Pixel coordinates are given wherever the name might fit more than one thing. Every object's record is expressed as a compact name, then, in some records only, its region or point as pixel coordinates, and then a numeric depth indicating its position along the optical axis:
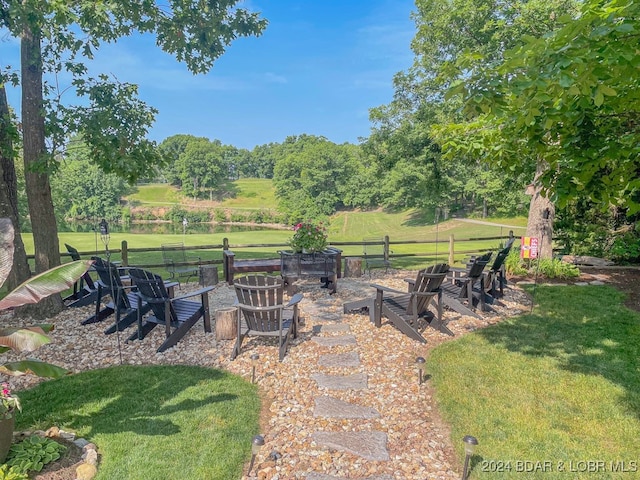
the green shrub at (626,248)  10.20
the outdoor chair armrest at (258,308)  4.73
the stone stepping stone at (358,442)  2.98
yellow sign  7.06
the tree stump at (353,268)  10.47
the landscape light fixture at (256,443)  2.60
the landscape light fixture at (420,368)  4.01
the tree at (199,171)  83.21
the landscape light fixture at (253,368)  4.01
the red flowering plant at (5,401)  2.34
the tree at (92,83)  5.91
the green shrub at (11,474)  2.25
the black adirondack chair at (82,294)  6.84
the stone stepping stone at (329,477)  2.71
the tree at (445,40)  9.16
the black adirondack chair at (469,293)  6.40
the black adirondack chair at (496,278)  6.95
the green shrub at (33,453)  2.47
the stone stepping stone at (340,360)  4.63
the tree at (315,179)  57.09
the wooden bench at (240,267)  9.20
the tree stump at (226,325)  5.42
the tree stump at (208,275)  9.18
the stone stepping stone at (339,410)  3.52
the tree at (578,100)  2.21
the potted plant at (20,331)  2.44
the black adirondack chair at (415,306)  5.37
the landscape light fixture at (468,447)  2.51
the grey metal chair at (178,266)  9.88
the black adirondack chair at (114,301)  5.41
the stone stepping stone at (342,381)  4.07
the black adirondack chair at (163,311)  4.99
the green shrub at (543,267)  9.20
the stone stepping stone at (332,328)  5.81
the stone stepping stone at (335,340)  5.25
